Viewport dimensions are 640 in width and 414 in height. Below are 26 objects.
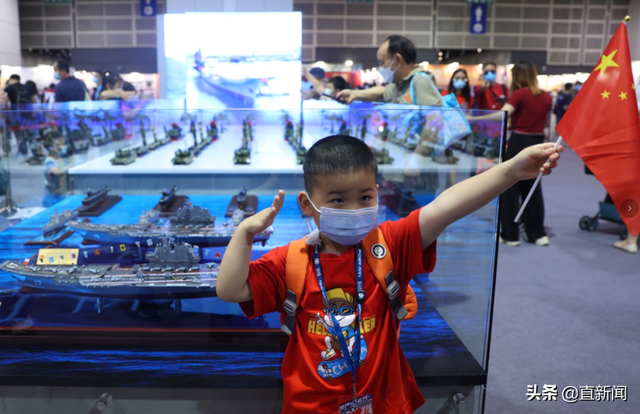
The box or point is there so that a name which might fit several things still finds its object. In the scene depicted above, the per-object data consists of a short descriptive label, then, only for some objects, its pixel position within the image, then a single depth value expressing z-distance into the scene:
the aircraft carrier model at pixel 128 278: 2.29
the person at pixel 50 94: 11.20
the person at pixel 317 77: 5.51
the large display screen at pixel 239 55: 7.50
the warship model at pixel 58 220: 2.75
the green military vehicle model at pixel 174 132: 3.15
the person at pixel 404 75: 3.05
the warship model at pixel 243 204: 2.73
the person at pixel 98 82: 7.50
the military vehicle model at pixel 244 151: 3.02
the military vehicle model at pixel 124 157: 3.21
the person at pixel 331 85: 4.73
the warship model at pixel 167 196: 2.91
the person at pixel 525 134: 4.83
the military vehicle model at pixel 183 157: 3.11
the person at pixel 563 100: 13.62
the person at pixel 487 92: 6.05
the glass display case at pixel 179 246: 2.07
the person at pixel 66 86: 6.05
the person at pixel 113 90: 7.12
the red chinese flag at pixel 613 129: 1.44
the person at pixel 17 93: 7.60
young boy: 1.25
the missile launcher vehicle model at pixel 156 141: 3.26
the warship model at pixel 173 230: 2.53
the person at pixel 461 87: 5.37
